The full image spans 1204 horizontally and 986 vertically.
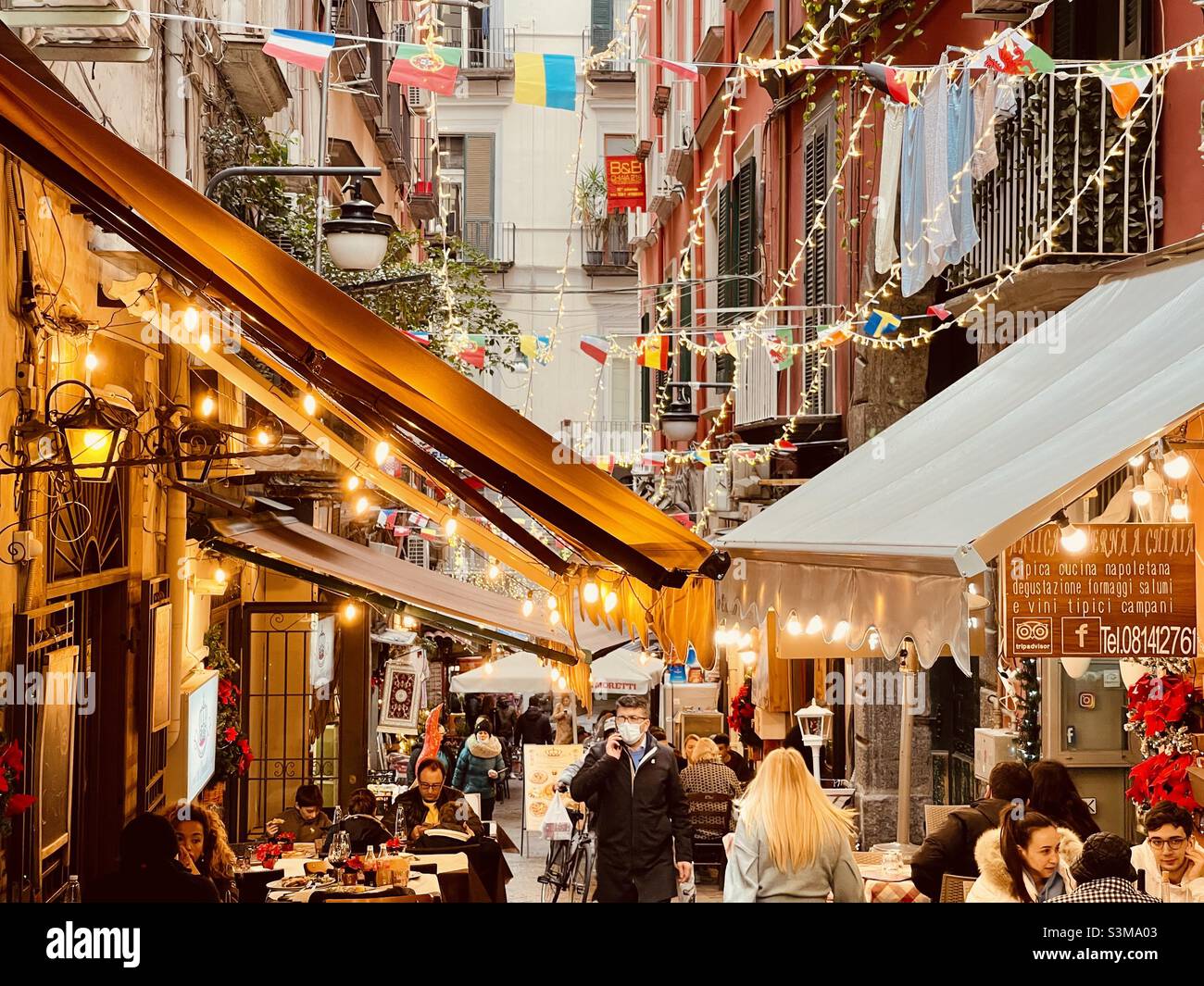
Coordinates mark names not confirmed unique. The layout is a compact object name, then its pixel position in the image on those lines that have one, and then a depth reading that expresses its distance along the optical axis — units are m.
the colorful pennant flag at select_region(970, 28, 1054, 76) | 6.99
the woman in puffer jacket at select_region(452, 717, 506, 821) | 14.83
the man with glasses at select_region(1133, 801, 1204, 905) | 6.79
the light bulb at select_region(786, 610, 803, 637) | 6.09
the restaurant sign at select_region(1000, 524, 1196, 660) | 7.15
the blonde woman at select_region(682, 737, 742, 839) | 13.26
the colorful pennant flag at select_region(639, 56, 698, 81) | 7.61
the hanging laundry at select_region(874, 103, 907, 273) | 10.51
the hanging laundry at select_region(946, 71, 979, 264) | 9.14
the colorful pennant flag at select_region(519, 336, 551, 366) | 13.25
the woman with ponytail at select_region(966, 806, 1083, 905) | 6.75
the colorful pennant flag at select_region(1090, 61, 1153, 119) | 7.17
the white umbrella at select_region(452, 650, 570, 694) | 16.22
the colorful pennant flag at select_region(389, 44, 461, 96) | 7.18
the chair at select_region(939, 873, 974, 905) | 7.77
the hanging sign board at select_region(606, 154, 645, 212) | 26.41
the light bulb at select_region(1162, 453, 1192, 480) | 7.45
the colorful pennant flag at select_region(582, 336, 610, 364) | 14.37
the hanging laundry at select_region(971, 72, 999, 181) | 8.87
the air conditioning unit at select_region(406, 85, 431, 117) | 35.38
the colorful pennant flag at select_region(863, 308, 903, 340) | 10.95
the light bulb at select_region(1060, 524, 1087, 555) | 6.61
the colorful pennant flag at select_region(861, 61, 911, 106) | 7.64
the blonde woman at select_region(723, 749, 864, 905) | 6.95
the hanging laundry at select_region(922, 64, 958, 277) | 9.30
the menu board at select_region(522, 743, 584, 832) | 13.82
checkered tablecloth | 8.45
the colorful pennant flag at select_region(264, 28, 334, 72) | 7.09
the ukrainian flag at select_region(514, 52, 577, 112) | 7.16
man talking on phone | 8.93
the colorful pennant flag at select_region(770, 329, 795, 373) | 12.84
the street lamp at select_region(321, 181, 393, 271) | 11.32
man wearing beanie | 5.88
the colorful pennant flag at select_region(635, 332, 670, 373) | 14.83
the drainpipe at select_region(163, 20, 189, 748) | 10.35
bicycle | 12.53
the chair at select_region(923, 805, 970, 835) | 9.75
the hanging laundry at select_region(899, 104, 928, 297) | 9.73
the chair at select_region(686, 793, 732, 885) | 13.26
